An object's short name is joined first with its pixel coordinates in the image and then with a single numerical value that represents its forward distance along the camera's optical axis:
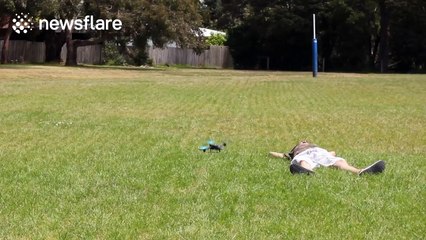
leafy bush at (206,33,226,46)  64.75
